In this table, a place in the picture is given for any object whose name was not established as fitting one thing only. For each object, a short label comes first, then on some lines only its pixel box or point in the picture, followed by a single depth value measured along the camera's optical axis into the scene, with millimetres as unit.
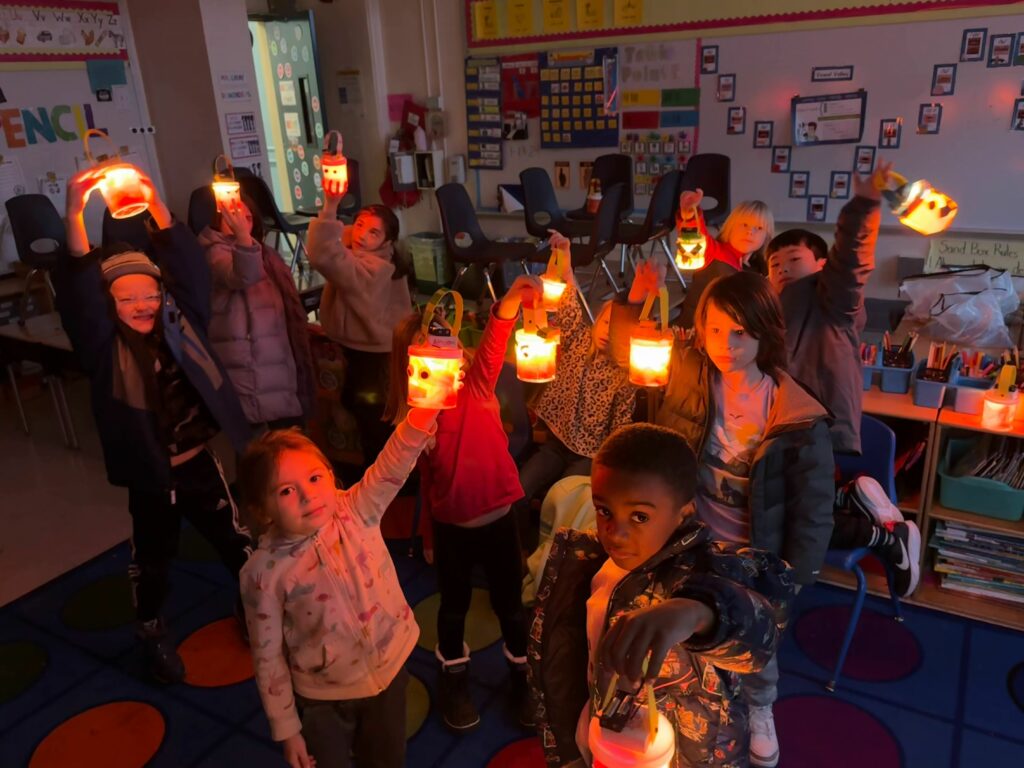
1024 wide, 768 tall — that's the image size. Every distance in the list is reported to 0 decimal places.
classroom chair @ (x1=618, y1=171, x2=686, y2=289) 5625
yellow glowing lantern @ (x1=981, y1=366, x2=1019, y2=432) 2746
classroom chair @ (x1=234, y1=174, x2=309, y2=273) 6250
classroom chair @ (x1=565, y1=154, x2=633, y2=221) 6211
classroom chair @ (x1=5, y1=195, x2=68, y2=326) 5359
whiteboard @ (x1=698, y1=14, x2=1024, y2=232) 5102
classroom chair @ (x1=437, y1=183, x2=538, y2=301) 5668
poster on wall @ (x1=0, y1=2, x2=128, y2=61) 5852
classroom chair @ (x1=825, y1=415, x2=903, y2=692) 2615
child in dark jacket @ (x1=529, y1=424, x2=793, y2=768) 1091
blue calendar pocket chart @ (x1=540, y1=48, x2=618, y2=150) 6371
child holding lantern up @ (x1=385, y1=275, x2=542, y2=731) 2178
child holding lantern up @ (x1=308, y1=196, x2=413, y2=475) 3238
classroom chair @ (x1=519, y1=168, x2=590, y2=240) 6105
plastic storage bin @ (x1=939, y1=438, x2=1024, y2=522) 2811
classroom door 7547
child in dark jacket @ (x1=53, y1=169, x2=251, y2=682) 2322
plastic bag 4055
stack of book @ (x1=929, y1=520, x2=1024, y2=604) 2891
